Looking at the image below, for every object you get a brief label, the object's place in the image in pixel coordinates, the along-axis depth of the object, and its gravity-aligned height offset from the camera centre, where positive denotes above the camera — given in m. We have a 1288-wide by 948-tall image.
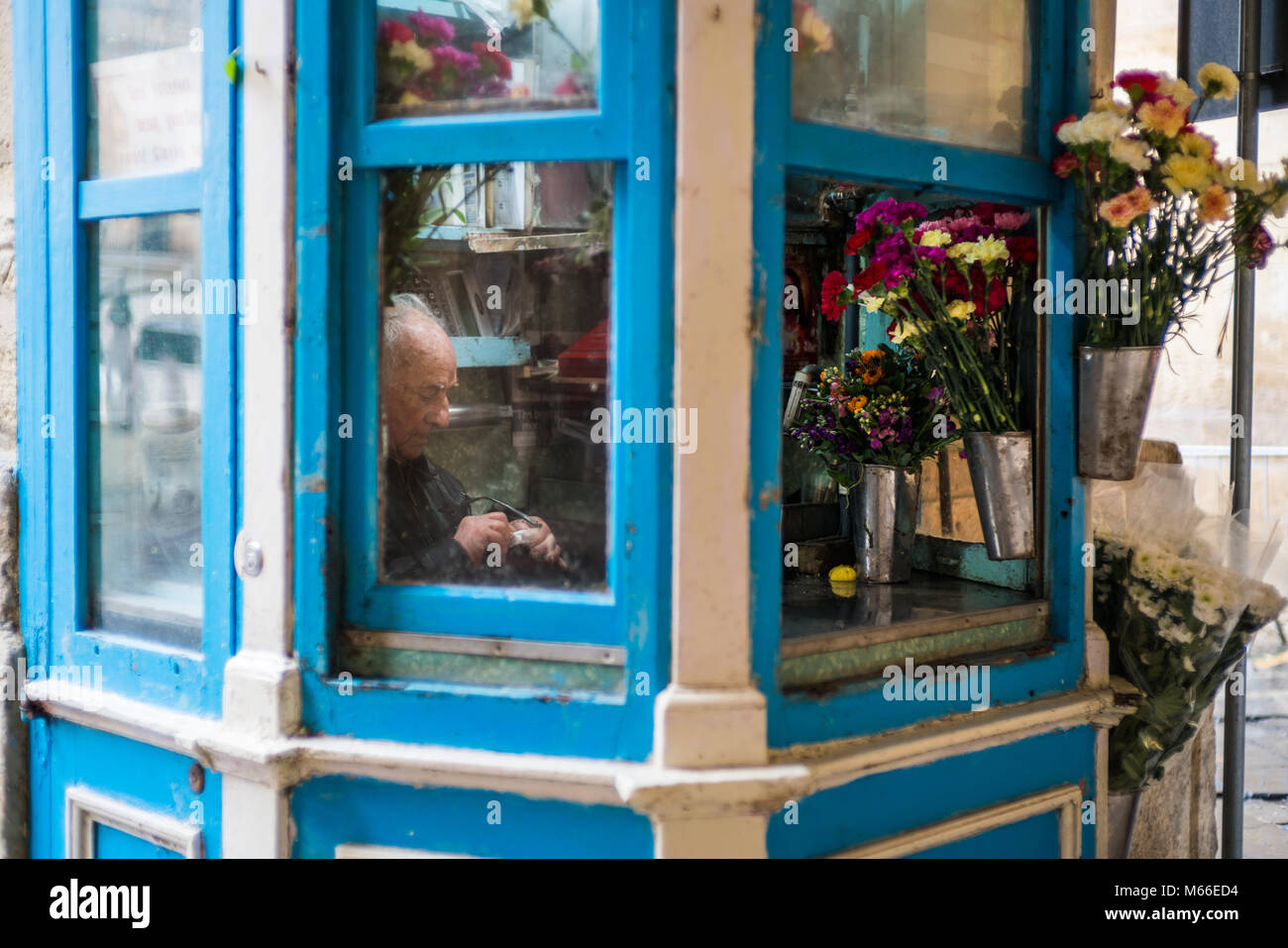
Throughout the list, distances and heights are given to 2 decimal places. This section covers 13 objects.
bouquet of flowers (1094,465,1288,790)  2.82 -0.41
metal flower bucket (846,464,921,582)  3.14 -0.23
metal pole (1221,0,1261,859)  3.18 +0.08
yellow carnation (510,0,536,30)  2.29 +0.79
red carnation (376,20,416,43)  2.31 +0.76
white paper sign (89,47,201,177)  2.54 +0.69
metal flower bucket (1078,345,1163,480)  2.62 +0.07
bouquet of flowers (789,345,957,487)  3.11 +0.05
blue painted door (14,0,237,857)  2.47 +0.06
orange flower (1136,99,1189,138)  2.54 +0.66
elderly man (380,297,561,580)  2.39 -0.10
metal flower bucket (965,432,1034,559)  2.71 -0.12
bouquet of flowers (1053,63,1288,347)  2.53 +0.50
